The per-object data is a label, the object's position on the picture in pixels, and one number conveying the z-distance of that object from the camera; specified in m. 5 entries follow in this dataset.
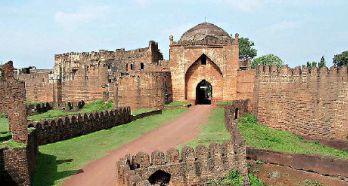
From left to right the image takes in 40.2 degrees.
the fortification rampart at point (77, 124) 21.80
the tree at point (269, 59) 68.64
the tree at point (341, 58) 60.01
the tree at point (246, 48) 69.75
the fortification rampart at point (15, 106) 15.21
